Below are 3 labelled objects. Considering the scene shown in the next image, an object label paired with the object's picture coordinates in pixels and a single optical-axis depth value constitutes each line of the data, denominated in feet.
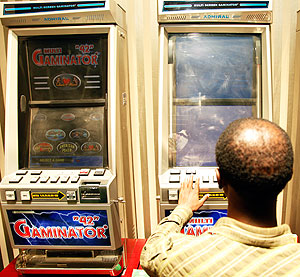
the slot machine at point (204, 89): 6.91
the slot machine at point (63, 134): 6.49
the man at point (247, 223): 3.18
